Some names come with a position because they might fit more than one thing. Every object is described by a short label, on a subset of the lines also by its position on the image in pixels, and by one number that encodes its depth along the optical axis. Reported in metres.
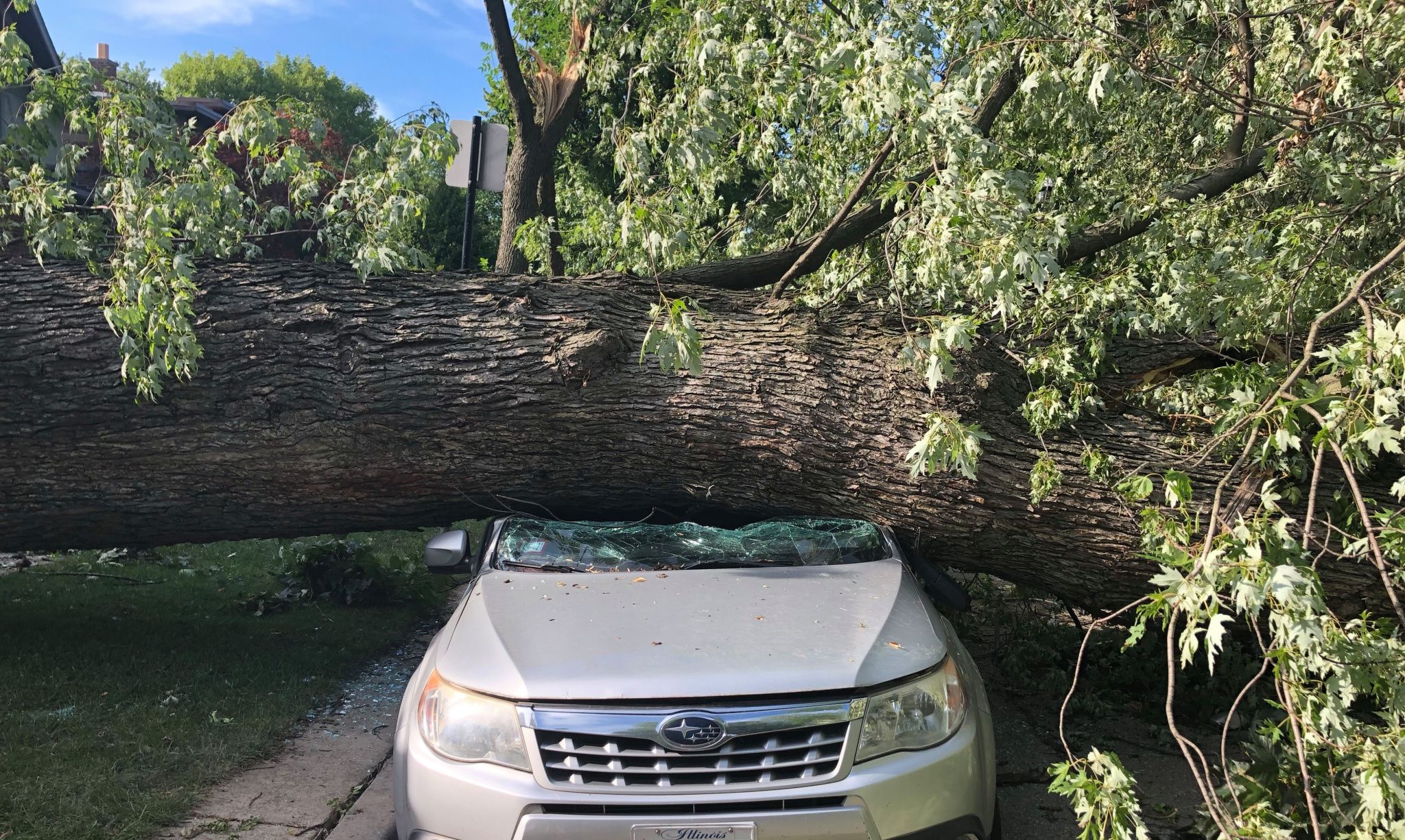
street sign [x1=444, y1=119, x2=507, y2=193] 8.68
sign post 8.63
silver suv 2.84
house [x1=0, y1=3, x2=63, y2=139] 20.89
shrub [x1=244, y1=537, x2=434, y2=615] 7.73
